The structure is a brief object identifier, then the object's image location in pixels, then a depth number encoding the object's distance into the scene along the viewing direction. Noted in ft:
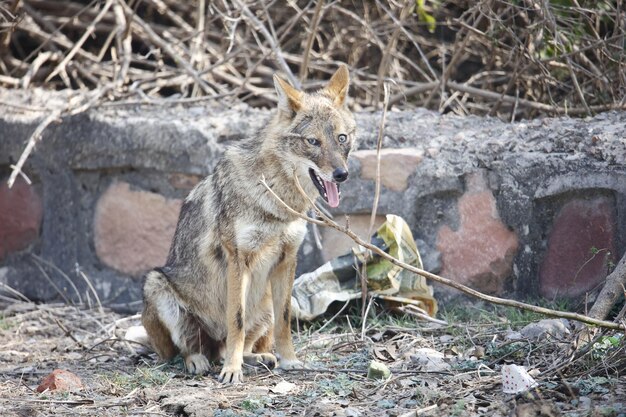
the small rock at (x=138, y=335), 37.32
